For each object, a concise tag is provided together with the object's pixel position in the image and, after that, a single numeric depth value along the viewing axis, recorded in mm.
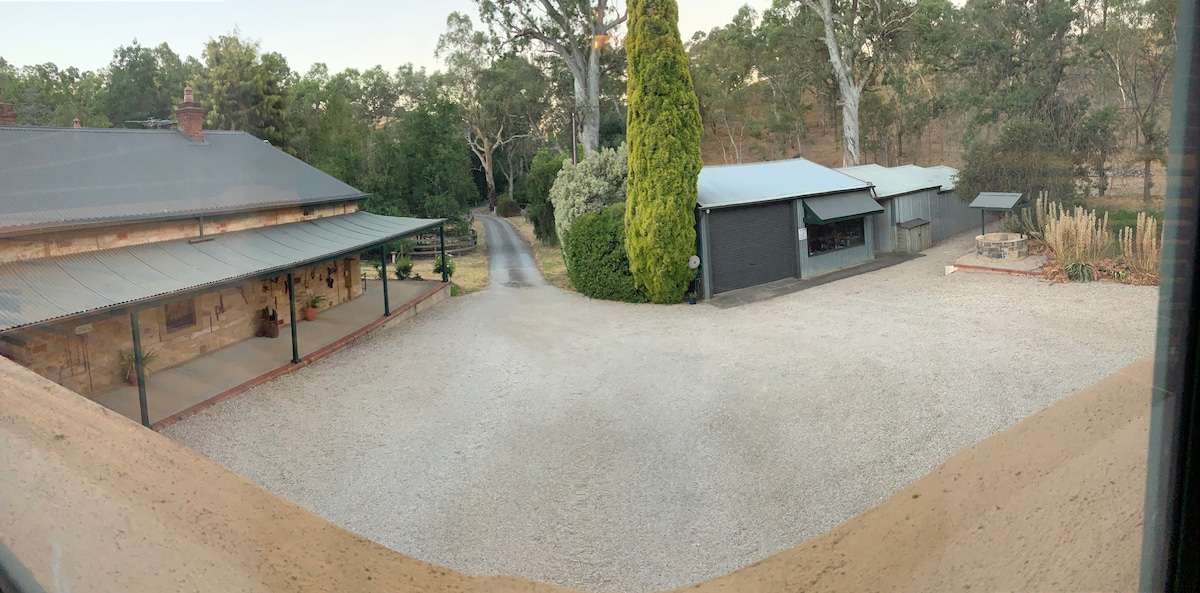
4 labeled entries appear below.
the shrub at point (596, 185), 10438
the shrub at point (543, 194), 14453
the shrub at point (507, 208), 18845
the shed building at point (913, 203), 10828
